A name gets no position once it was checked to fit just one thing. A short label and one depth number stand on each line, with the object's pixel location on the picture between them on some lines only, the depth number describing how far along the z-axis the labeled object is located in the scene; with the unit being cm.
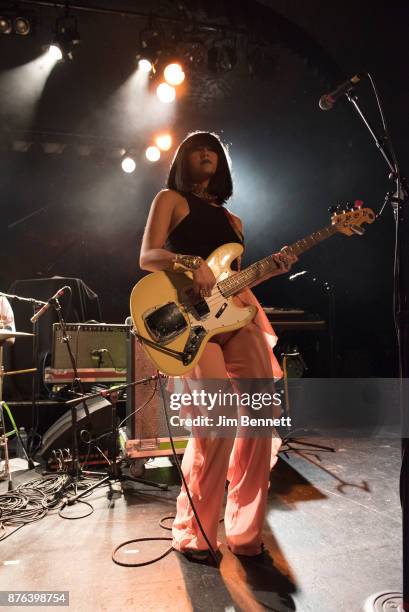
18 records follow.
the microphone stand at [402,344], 138
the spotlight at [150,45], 502
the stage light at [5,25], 475
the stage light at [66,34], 489
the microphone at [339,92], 192
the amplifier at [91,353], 416
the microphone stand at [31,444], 370
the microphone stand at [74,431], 293
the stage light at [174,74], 538
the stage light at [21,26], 477
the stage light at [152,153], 678
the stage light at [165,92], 587
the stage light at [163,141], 675
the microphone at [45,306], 324
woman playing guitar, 182
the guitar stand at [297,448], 393
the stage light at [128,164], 696
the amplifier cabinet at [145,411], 321
